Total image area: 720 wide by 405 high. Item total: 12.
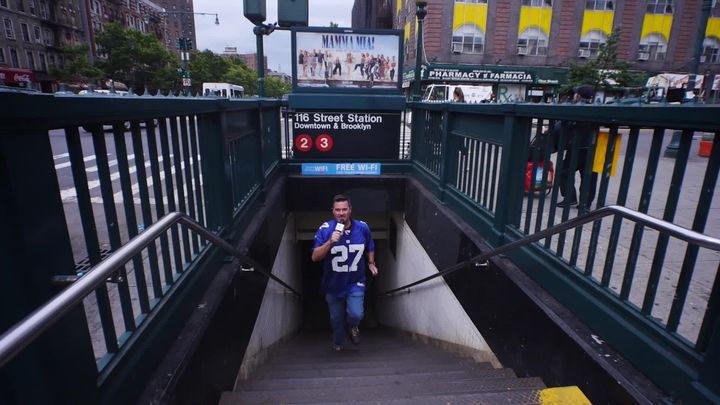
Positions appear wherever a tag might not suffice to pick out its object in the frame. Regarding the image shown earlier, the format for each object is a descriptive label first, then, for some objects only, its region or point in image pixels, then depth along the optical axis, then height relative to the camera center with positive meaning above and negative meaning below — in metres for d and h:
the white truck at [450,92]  25.54 +0.12
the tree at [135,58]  41.97 +3.23
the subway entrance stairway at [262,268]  1.37 -1.18
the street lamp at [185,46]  27.63 +3.13
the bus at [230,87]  35.64 +0.30
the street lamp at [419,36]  9.33 +1.28
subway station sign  7.82 -0.79
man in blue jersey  4.91 -2.14
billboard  7.45 +0.60
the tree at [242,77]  61.06 +2.09
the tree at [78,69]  39.62 +1.83
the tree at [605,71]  23.89 +1.50
